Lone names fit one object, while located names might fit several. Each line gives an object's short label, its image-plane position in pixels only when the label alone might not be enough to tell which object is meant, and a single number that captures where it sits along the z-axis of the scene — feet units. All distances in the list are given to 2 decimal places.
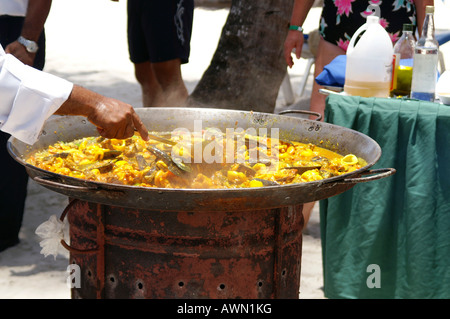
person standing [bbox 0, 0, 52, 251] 13.08
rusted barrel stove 7.69
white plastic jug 10.38
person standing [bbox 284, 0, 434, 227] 13.00
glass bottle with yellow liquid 11.10
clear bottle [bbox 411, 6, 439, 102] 10.20
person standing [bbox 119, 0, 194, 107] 17.38
